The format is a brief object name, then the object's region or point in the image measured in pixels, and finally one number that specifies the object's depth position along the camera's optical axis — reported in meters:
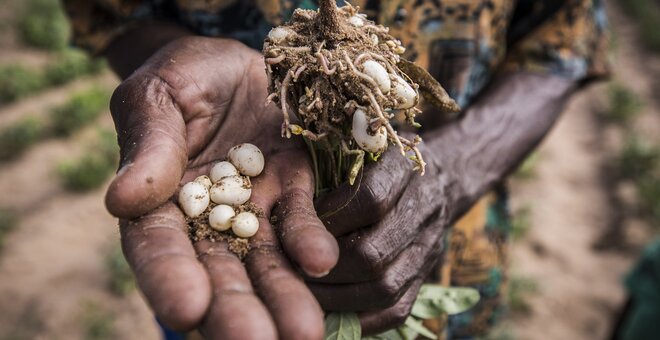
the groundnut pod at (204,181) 0.33
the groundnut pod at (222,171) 0.34
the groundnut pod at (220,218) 0.32
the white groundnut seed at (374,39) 0.35
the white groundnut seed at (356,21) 0.34
